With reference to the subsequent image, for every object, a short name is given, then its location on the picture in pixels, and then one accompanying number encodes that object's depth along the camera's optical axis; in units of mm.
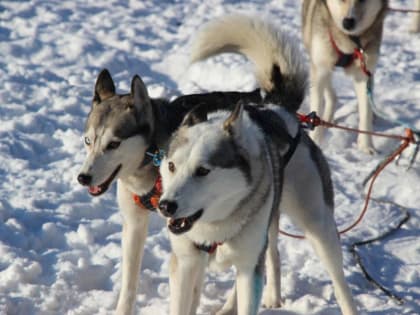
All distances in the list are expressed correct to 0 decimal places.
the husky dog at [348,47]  10258
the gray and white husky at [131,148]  6062
